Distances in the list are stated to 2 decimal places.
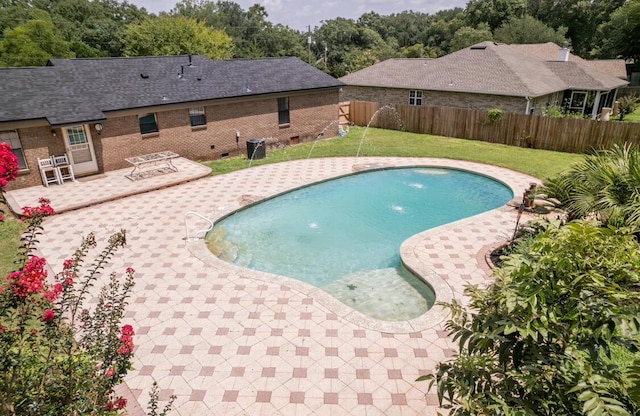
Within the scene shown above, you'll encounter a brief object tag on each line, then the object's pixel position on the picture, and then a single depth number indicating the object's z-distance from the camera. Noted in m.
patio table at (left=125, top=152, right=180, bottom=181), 15.76
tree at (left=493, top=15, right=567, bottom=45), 51.12
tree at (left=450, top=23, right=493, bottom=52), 53.34
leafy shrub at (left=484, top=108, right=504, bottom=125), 20.98
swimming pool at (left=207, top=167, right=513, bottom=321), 9.12
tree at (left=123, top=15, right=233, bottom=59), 45.34
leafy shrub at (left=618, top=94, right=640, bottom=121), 28.03
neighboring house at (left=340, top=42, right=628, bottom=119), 23.14
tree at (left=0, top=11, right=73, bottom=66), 41.75
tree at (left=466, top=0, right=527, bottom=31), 58.84
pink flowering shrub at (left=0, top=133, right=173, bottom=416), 3.19
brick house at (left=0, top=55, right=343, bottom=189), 14.65
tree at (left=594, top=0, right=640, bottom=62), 42.20
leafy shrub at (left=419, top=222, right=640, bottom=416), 2.60
